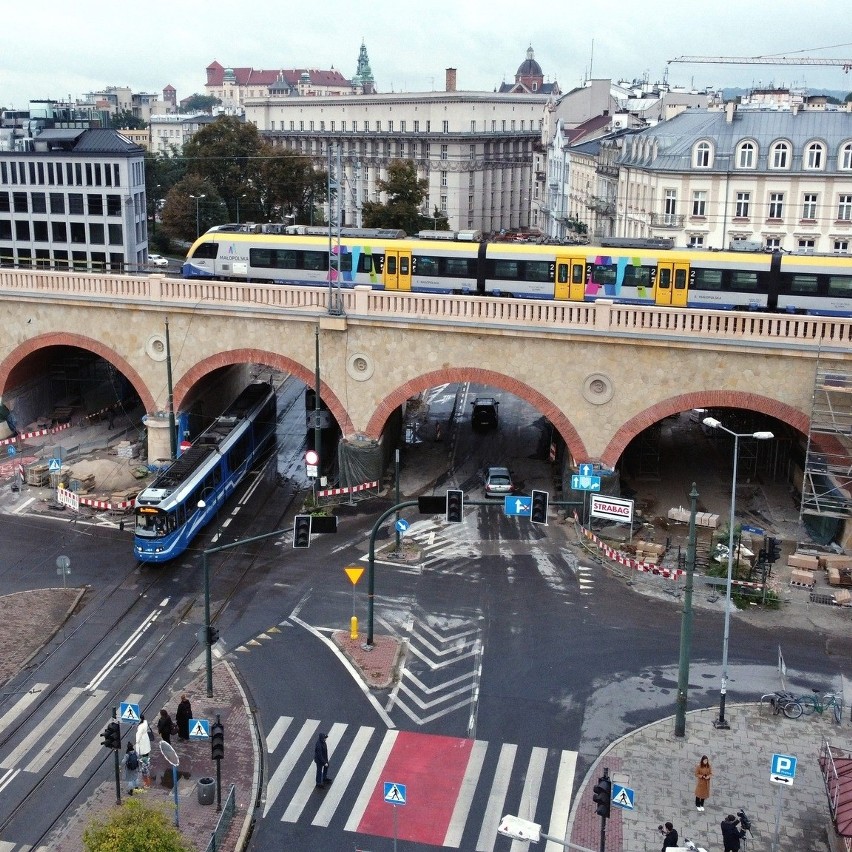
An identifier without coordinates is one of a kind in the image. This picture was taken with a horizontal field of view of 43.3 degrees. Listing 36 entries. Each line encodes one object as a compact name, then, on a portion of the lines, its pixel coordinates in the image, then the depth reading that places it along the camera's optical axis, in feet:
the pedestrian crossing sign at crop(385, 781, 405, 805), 70.33
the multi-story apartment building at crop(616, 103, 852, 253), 231.91
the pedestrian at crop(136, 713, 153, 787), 83.97
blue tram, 120.78
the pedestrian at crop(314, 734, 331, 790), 82.58
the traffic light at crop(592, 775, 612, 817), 71.77
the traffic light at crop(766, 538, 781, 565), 112.78
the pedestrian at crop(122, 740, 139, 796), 83.41
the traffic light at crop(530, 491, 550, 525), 90.22
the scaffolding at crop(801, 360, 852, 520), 122.21
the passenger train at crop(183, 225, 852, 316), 140.97
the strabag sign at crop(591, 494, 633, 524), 94.32
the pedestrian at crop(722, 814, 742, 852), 73.15
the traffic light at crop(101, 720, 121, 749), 79.71
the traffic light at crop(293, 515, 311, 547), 93.91
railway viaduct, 127.34
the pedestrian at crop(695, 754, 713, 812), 80.07
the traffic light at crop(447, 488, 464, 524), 90.07
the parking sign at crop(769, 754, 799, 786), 74.23
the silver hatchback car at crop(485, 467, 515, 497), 141.59
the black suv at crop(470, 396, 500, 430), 176.76
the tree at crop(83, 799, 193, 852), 65.21
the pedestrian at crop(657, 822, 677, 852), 73.77
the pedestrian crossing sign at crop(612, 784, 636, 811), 73.61
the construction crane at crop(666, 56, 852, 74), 374.84
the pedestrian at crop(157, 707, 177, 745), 87.40
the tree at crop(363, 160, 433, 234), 279.49
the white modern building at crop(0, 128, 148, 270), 297.12
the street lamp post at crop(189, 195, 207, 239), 314.51
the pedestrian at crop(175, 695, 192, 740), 89.10
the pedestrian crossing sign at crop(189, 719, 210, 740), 85.25
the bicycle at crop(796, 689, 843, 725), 93.15
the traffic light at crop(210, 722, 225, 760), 80.94
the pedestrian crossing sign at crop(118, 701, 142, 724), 82.33
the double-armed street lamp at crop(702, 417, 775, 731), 90.36
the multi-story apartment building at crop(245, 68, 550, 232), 426.10
